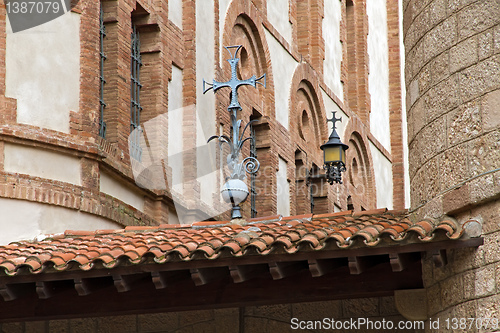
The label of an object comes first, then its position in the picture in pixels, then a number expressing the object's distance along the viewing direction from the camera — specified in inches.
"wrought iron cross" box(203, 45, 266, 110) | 569.2
